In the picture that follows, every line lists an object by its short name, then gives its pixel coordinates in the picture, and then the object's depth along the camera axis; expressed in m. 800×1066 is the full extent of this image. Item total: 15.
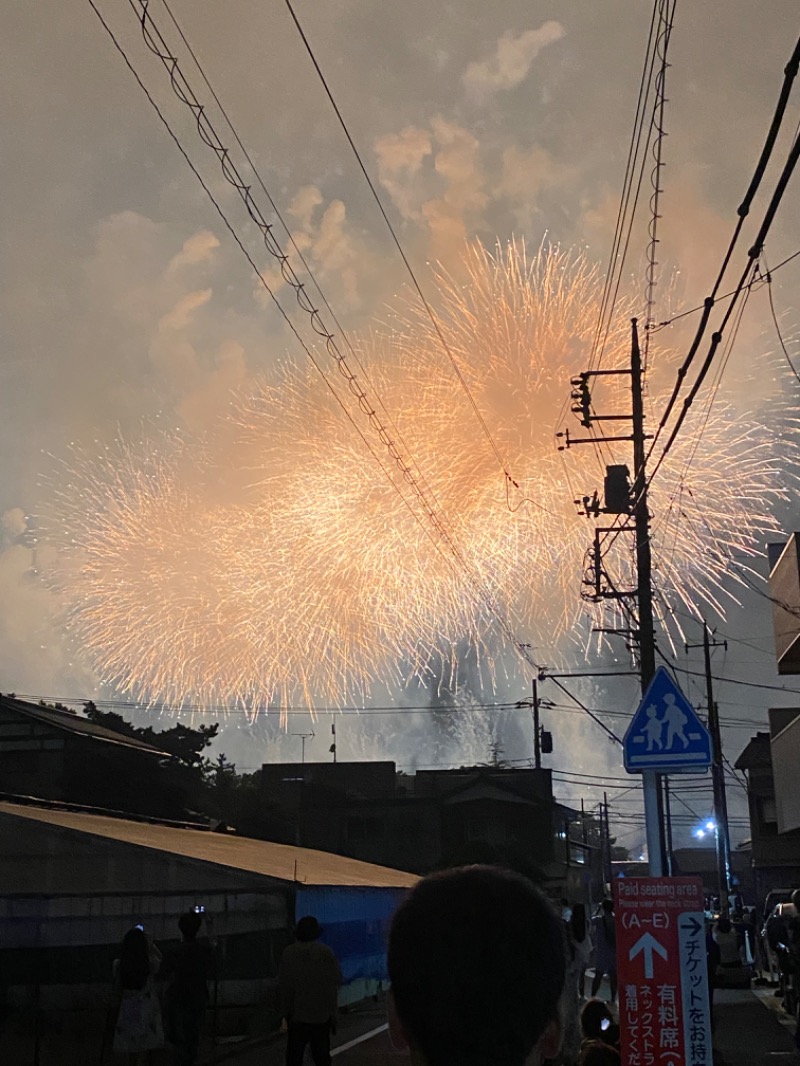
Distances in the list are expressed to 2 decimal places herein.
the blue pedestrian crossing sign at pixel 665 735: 8.66
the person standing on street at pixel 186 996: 10.52
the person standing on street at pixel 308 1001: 9.85
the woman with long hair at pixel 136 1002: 10.16
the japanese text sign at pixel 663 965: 8.20
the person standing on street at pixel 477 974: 2.10
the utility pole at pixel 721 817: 38.97
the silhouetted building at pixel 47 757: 28.56
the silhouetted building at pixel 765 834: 42.88
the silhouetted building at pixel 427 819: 45.91
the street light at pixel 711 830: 39.24
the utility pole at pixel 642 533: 18.11
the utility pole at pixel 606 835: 75.28
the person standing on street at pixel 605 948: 14.63
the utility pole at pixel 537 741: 50.00
